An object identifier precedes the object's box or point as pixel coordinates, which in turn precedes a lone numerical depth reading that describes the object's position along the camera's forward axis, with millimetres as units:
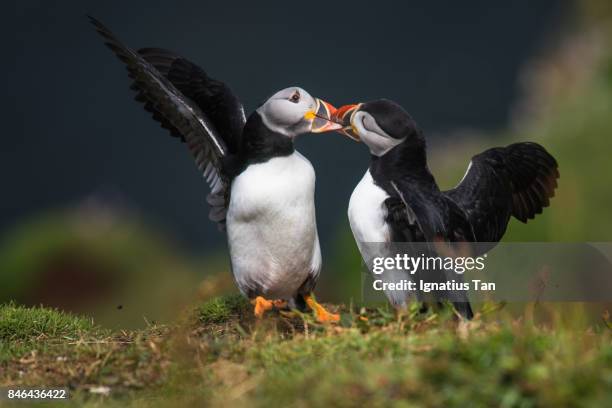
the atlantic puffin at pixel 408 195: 12805
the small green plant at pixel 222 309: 15133
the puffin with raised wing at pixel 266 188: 13414
